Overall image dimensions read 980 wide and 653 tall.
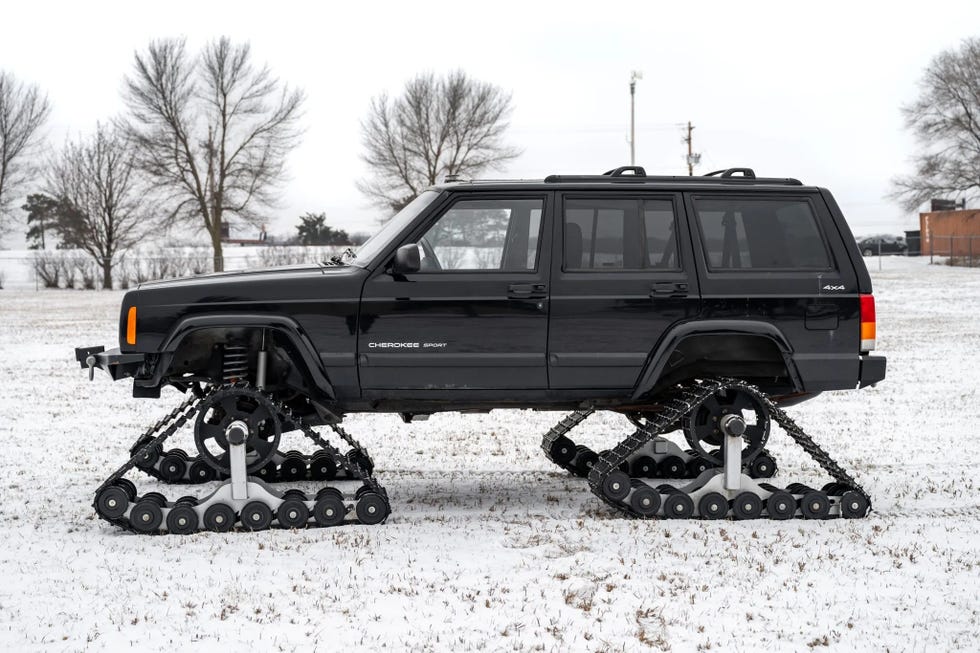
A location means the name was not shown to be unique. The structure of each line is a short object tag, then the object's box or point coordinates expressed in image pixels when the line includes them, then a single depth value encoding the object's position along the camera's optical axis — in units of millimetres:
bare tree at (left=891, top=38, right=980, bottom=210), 56688
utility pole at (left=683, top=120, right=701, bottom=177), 57156
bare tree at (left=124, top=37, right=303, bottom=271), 52844
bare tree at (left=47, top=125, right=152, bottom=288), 53219
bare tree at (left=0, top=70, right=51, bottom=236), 55750
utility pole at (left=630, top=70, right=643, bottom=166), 53494
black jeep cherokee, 6727
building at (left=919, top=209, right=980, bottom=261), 59750
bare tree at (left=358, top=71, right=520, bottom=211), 54562
